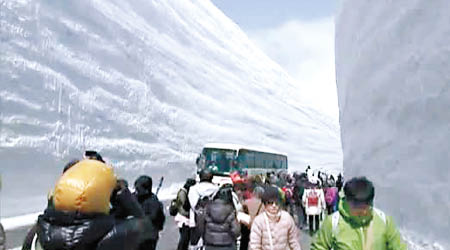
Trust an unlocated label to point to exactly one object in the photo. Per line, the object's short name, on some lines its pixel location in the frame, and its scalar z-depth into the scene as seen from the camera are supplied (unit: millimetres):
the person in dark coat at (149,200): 6297
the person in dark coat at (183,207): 7555
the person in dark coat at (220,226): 5676
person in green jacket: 3627
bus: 23250
